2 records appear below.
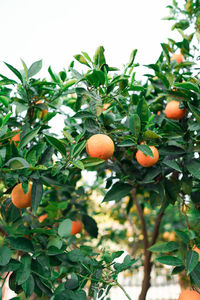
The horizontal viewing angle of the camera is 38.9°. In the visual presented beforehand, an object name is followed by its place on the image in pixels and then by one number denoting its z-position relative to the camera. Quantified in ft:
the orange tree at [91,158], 3.21
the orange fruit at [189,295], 3.42
